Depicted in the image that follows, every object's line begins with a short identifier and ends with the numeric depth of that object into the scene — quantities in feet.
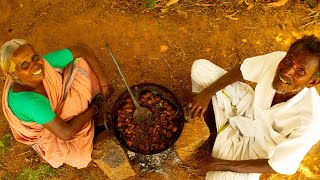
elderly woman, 7.27
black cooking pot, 8.99
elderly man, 7.30
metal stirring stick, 8.95
